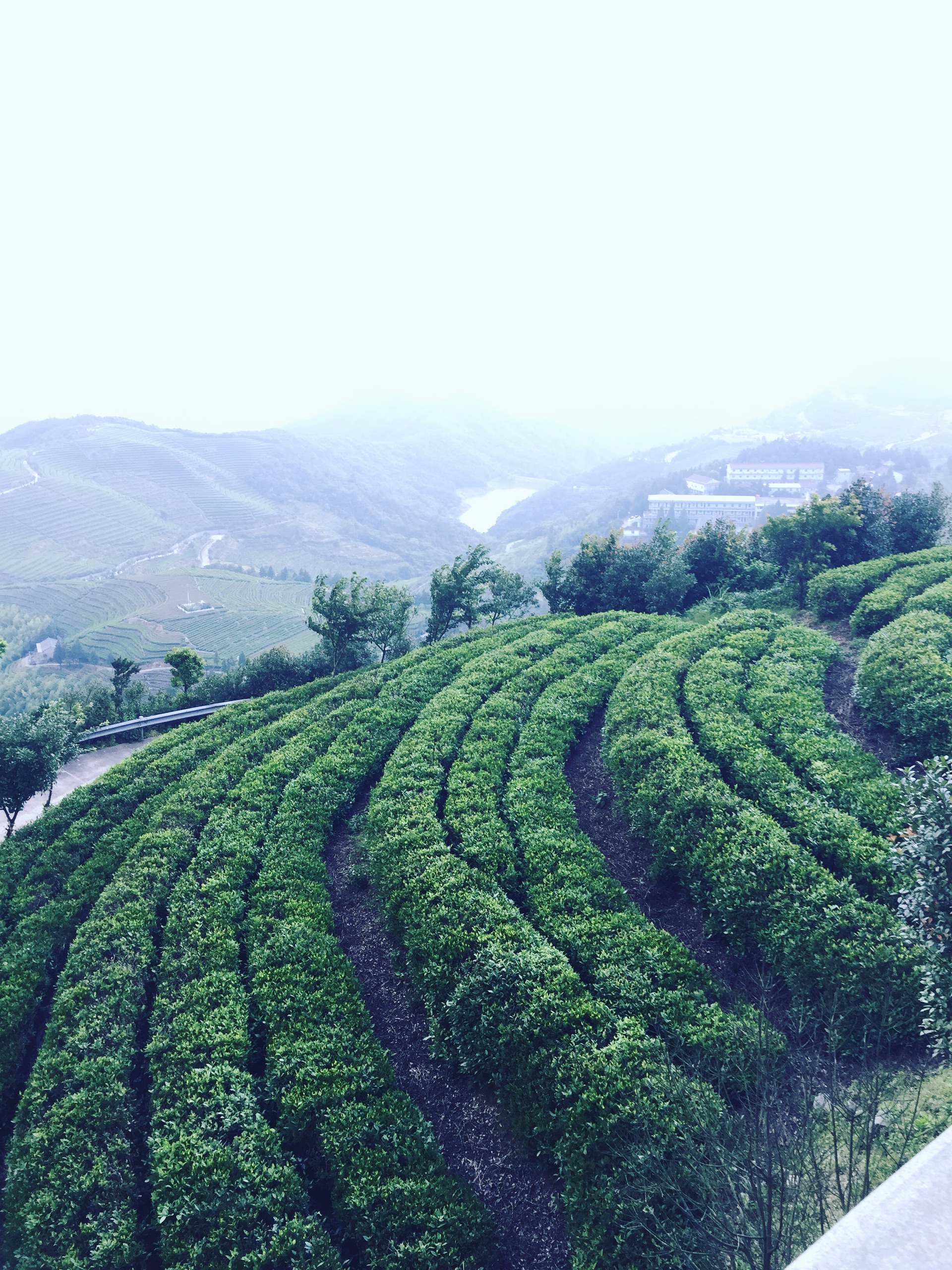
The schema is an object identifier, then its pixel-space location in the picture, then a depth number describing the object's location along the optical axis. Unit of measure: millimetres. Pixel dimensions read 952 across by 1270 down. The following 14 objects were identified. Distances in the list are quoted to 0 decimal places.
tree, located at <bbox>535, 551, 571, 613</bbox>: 35469
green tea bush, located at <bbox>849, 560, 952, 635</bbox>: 23547
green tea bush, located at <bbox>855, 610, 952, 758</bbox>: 16359
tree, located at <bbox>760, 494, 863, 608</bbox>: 31391
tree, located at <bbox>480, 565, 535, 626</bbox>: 36938
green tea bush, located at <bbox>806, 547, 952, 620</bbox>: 26609
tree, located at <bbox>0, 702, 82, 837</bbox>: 20094
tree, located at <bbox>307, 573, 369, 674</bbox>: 30719
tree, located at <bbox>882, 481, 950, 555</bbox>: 31172
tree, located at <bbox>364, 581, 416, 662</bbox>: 31750
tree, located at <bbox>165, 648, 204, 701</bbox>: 31625
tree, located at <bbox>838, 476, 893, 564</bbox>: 31516
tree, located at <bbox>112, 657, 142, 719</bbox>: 33406
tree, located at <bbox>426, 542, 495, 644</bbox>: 35781
